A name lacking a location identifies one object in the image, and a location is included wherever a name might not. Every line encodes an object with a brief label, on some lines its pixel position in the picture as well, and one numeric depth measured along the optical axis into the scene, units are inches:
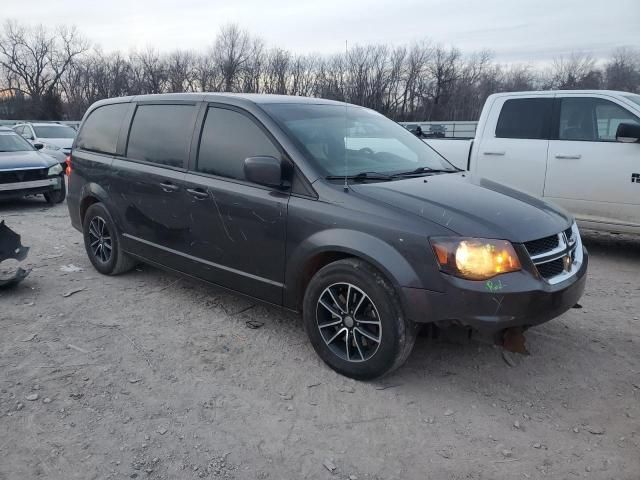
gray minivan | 115.0
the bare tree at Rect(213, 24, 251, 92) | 2532.0
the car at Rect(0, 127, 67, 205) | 367.6
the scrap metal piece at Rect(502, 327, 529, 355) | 120.4
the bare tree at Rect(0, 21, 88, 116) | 2664.9
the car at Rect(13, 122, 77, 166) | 615.0
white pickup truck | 231.1
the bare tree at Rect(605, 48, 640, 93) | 2097.7
